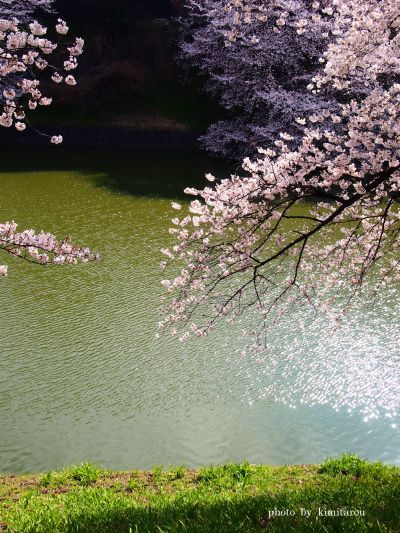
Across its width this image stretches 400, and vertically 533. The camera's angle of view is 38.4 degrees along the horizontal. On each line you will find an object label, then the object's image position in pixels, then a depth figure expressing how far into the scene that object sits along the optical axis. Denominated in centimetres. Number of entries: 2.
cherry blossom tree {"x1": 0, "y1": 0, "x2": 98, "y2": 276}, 354
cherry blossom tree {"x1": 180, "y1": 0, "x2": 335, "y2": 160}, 1471
